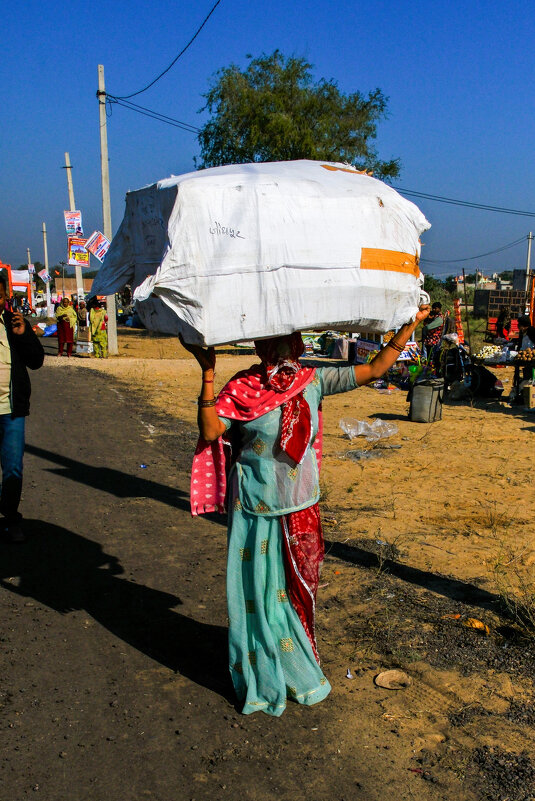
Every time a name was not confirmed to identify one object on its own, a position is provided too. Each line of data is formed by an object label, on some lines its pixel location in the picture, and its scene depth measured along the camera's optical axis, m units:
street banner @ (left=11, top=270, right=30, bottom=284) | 43.22
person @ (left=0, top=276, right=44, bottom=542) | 5.18
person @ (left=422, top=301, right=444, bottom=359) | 14.59
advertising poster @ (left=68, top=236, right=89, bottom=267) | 23.09
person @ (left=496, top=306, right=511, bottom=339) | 24.17
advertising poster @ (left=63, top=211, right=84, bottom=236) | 23.50
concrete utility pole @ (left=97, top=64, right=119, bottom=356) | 20.00
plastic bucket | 10.64
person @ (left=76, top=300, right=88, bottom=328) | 27.48
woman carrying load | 3.16
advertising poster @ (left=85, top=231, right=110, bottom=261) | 20.03
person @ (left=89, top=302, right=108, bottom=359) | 20.22
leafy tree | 25.14
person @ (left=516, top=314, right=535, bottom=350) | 12.88
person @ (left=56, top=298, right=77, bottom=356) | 20.02
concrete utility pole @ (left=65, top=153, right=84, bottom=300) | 26.31
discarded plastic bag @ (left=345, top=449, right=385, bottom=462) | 8.48
